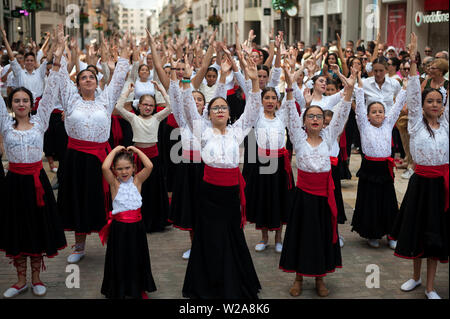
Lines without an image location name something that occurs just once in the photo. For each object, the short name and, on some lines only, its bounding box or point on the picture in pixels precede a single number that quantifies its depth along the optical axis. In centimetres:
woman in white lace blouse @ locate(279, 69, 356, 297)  516
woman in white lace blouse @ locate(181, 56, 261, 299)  493
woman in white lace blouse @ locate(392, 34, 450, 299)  502
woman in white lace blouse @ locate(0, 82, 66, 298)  517
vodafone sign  1581
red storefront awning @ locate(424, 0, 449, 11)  1580
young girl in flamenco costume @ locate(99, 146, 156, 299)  490
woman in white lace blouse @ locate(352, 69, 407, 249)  650
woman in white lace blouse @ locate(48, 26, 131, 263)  593
